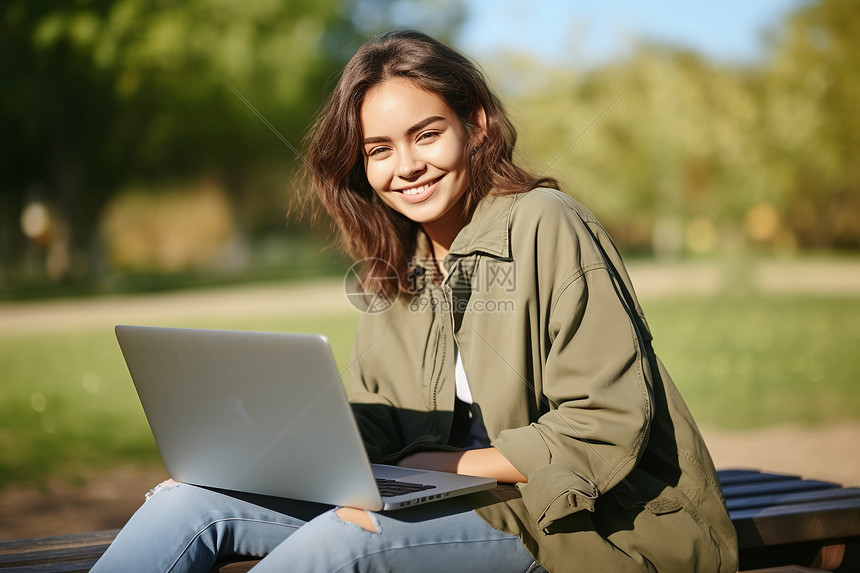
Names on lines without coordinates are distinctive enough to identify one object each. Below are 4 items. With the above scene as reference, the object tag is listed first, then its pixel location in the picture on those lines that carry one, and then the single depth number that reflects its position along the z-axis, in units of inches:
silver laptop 65.5
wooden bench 89.4
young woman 72.0
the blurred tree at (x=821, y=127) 918.4
